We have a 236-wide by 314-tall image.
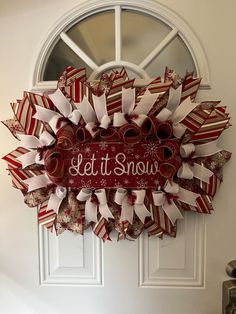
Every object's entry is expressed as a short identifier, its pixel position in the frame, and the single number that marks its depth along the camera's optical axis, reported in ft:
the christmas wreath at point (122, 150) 3.15
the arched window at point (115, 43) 3.41
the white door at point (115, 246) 3.34
